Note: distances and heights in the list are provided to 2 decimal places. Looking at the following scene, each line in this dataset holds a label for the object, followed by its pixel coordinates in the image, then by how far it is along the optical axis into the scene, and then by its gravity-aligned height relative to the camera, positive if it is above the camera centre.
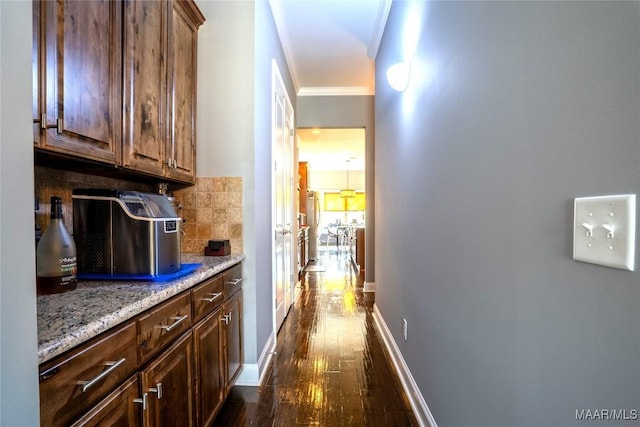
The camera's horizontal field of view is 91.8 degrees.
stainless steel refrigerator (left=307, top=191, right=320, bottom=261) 7.46 -0.38
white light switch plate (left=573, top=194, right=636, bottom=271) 0.51 -0.04
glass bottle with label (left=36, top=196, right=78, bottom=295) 1.02 -0.17
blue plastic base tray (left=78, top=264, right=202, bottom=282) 1.26 -0.28
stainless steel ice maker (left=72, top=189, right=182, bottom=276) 1.28 -0.11
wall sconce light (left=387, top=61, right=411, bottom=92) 1.97 +0.87
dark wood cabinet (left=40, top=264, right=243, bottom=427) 0.71 -0.51
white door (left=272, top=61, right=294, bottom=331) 2.83 +0.11
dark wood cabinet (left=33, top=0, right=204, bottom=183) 0.98 +0.52
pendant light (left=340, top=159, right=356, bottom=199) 10.84 +0.56
